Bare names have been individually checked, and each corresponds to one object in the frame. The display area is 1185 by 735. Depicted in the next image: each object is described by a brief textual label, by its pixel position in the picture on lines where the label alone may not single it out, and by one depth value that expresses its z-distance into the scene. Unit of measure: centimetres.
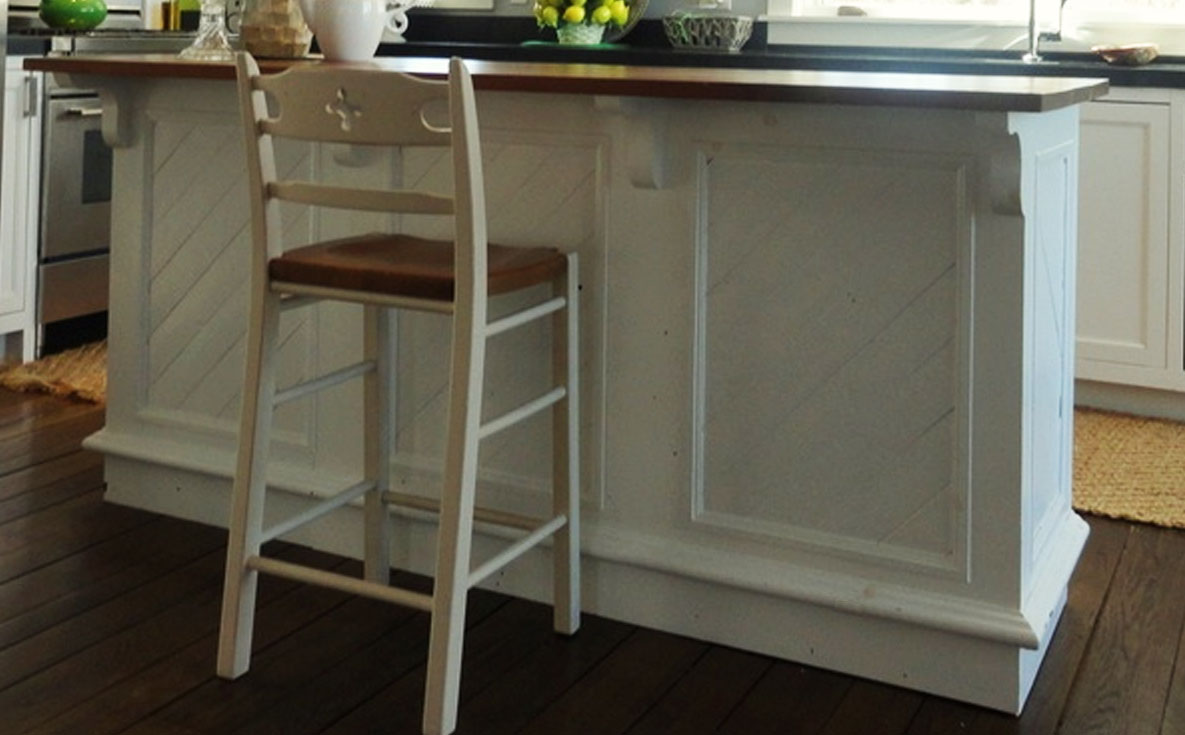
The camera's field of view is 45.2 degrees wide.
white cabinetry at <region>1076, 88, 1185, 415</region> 385
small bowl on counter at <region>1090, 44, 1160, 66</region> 398
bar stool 200
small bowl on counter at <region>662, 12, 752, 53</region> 484
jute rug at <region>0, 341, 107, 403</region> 400
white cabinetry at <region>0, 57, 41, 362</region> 423
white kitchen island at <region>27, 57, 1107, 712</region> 215
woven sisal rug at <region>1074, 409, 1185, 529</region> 316
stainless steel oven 436
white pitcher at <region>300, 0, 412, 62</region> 286
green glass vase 460
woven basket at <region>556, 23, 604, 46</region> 502
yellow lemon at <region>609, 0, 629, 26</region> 502
